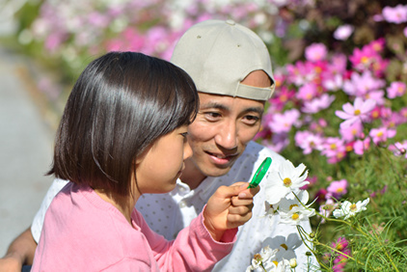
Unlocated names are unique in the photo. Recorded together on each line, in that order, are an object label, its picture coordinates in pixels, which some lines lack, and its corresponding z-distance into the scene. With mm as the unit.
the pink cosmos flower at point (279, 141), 5945
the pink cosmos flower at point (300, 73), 6789
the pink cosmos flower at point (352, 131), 4930
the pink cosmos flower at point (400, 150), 3722
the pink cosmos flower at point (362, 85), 5777
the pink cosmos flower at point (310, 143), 5183
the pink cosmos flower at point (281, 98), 6594
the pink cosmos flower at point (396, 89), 5988
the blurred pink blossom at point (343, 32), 7234
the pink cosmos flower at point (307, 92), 6351
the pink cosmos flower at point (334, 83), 6445
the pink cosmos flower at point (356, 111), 4121
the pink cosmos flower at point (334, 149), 4906
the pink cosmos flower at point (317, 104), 6059
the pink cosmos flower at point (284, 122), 5965
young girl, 2973
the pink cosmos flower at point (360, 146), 4591
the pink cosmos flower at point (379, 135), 4496
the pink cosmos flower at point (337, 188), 4359
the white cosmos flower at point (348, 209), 2870
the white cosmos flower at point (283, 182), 2822
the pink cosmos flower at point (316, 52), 7184
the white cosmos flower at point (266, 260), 3109
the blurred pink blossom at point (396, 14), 6539
